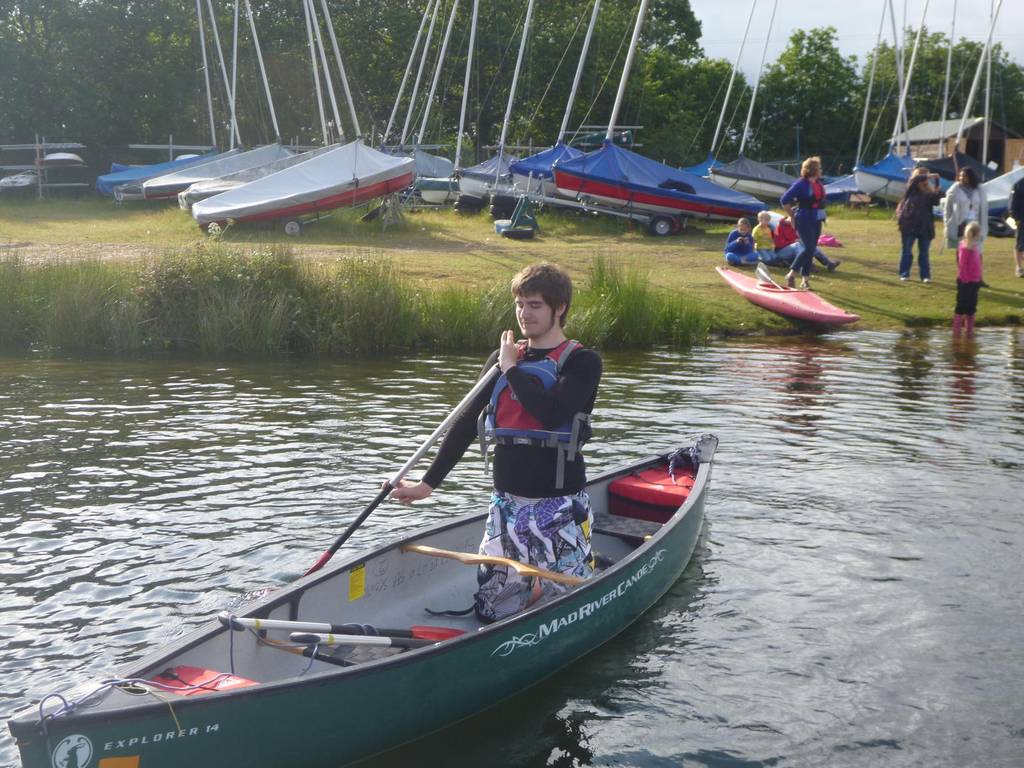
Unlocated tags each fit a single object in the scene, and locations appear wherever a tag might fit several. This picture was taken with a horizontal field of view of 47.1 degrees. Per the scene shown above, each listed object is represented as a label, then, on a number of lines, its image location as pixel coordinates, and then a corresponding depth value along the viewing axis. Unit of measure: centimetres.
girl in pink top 1766
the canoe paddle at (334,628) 536
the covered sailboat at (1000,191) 2947
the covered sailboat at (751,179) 3753
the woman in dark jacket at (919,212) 2055
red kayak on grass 1847
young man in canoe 564
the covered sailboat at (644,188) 2659
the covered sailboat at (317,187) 2588
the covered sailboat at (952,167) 3522
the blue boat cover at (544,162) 2948
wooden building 5073
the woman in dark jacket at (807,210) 1906
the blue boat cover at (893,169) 3509
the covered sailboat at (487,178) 3222
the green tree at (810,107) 6462
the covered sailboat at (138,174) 3784
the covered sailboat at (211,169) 3453
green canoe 446
